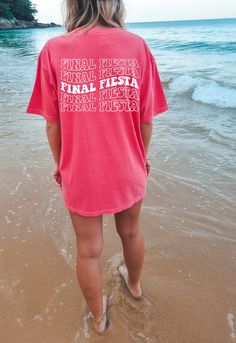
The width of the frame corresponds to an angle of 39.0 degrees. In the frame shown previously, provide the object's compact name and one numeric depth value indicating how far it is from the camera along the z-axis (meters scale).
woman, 1.49
